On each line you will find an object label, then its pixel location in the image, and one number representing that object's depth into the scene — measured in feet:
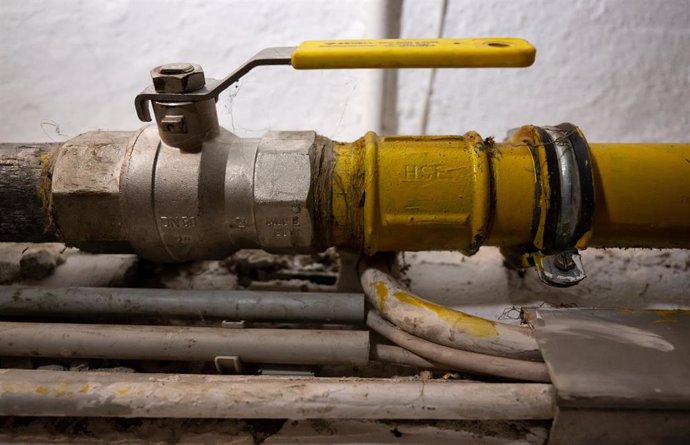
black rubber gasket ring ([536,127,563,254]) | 1.04
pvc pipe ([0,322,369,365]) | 1.07
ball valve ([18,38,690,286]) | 1.05
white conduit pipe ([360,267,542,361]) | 1.00
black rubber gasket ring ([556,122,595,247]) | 1.03
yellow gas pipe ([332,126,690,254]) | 1.06
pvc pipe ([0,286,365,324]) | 1.14
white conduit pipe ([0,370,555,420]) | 0.95
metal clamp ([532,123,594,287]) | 1.03
